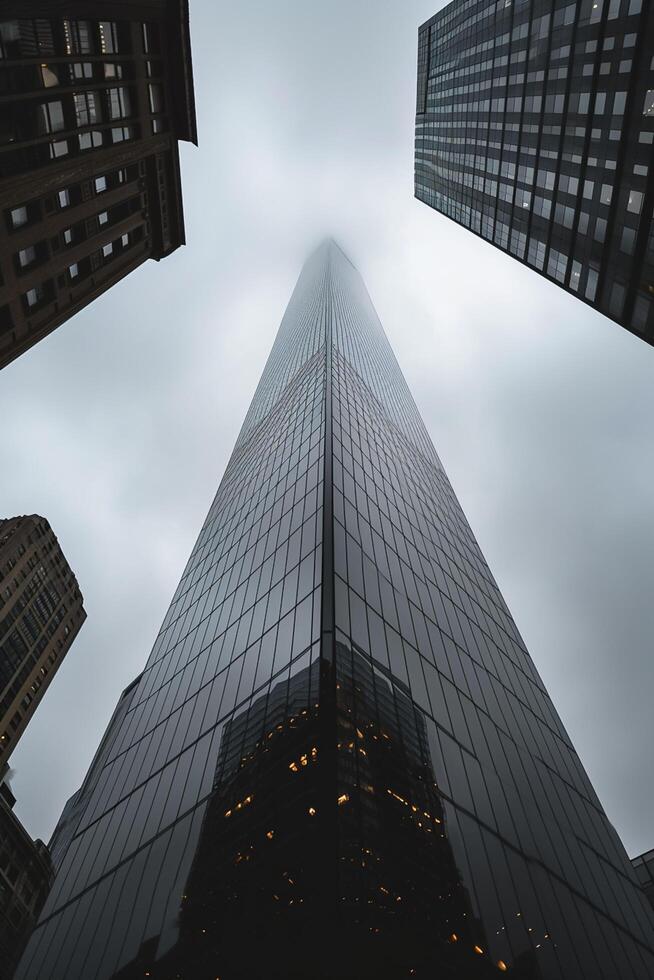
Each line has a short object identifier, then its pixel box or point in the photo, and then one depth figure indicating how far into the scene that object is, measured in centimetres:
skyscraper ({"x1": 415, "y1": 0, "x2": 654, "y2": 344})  3488
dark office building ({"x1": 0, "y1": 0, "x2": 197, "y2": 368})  2722
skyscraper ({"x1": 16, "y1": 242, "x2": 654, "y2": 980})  1462
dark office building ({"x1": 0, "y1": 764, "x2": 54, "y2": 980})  7631
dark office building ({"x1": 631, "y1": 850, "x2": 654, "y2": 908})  4977
